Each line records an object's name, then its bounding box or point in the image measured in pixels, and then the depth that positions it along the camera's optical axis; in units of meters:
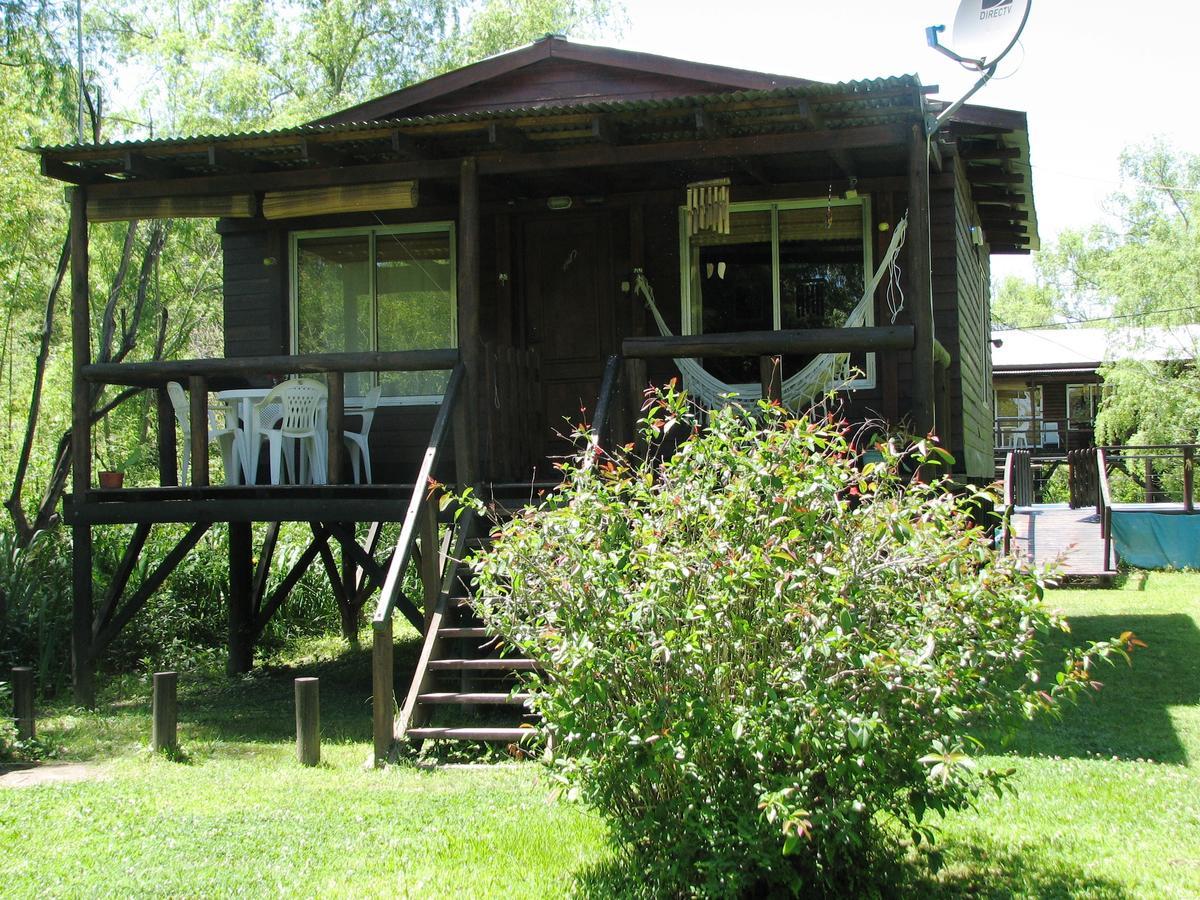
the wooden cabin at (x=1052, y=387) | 27.88
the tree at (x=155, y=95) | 14.90
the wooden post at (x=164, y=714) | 7.30
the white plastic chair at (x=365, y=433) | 9.92
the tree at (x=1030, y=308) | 55.06
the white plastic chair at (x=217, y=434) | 9.57
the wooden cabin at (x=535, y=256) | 8.04
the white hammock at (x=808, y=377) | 8.86
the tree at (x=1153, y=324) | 24.66
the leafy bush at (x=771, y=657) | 4.04
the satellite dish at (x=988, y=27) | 7.42
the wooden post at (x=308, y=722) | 7.02
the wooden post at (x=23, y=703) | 7.67
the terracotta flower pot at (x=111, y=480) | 9.53
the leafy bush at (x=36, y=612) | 10.64
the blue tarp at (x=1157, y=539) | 15.82
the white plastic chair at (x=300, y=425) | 9.31
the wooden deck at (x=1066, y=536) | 14.73
